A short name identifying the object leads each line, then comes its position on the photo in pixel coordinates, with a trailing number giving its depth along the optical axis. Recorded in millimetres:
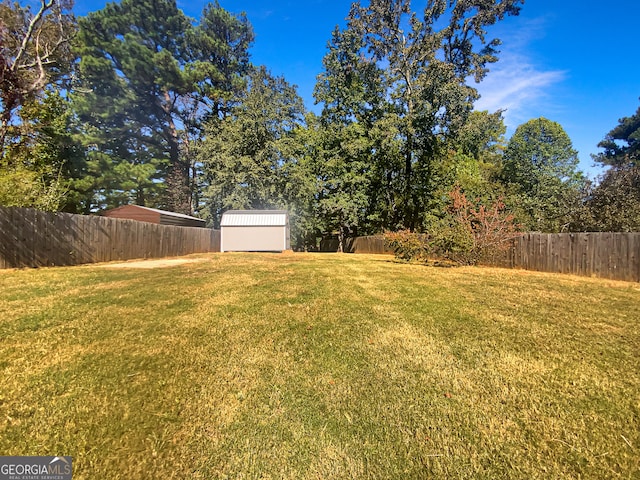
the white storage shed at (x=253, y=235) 21375
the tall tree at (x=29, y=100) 10273
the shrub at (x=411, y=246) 12038
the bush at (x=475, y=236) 10461
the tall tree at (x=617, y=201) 12932
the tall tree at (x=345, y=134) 24766
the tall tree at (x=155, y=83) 23766
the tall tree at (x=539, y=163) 25414
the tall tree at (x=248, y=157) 25266
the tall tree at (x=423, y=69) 19828
